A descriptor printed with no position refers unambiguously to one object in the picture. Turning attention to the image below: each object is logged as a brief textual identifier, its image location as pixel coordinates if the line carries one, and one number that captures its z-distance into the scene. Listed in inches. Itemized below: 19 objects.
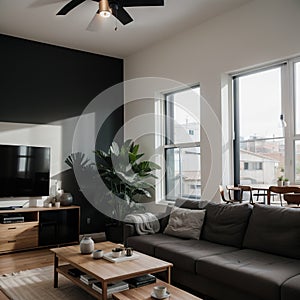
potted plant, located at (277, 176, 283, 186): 164.4
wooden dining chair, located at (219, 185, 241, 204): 188.1
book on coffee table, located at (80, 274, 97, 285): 120.2
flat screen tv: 213.6
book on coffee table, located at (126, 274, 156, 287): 112.5
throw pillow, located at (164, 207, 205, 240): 161.4
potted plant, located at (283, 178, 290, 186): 164.4
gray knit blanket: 170.0
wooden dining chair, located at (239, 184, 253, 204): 176.4
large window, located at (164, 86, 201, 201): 221.3
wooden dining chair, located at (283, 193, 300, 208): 148.7
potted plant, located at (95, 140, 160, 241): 227.6
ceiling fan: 154.3
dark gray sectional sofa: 106.7
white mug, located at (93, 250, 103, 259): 129.1
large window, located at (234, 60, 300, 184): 169.8
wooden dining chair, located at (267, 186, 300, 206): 154.0
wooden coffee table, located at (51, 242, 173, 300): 109.7
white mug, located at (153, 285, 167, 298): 96.5
